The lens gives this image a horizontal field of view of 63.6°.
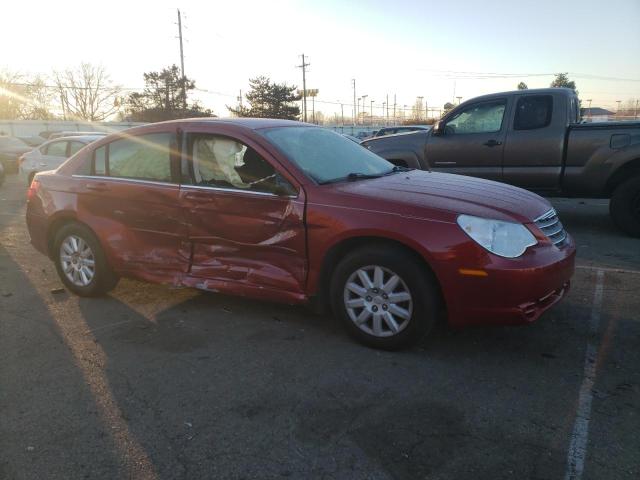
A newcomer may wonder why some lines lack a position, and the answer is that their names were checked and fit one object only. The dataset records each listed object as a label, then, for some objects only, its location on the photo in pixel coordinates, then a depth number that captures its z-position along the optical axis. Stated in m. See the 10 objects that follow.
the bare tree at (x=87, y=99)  71.31
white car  11.21
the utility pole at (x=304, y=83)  71.44
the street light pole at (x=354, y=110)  115.38
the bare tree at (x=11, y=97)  62.44
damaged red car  3.39
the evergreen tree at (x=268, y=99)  51.12
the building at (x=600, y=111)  64.71
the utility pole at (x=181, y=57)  45.08
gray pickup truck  7.11
